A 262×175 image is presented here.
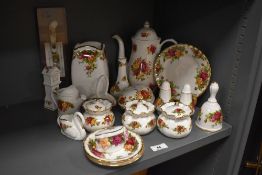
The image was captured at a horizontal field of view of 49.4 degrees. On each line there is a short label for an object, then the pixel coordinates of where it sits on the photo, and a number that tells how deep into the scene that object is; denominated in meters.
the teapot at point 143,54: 1.01
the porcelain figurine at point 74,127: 0.83
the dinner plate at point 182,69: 0.99
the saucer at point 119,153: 0.72
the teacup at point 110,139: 0.77
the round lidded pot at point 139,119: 0.86
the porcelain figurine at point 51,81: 0.95
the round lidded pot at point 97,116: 0.85
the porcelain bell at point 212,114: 0.90
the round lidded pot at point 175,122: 0.85
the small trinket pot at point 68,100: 0.90
